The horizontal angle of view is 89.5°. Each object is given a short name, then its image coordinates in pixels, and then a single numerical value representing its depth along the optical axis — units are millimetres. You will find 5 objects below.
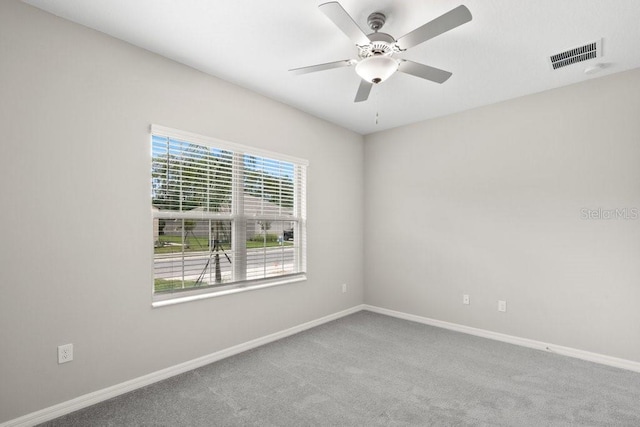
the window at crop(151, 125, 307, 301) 2787
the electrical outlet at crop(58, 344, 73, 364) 2189
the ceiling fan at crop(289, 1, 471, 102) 1749
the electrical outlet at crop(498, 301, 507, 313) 3617
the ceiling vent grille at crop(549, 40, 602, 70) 2545
